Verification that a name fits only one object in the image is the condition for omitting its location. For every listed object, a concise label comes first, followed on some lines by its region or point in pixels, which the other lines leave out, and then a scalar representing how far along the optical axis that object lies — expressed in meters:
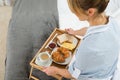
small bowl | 1.60
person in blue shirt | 1.17
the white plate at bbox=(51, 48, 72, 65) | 1.51
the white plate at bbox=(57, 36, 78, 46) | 1.64
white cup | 1.48
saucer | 1.48
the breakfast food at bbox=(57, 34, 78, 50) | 1.62
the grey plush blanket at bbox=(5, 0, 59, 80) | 1.65
